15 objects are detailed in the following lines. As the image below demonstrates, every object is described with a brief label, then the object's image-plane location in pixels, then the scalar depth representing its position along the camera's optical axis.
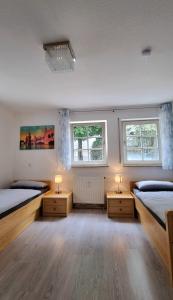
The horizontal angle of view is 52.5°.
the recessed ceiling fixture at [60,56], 1.73
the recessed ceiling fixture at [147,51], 1.84
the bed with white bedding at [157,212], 1.58
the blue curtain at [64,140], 3.85
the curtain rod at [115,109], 3.86
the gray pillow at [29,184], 3.62
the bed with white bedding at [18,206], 2.24
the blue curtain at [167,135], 3.57
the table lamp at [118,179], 3.65
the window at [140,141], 3.91
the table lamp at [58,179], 3.71
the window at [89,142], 4.08
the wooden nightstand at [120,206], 3.29
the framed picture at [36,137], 4.07
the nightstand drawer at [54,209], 3.38
